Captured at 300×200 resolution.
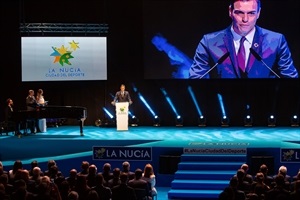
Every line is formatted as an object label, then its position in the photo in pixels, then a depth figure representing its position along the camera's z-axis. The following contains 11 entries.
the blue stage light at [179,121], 19.06
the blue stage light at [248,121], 18.70
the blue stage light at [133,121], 19.22
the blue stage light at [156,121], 19.13
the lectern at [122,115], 16.67
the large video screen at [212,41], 17.59
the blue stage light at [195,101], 19.07
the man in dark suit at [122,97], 17.03
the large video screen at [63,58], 18.14
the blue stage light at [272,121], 18.59
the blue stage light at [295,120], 18.52
